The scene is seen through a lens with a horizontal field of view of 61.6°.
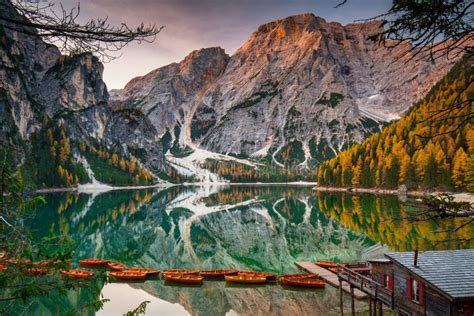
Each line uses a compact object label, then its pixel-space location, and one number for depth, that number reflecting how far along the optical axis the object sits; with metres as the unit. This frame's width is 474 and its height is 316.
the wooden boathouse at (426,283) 15.81
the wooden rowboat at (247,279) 35.56
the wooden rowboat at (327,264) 40.34
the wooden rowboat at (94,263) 42.50
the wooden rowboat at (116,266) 40.50
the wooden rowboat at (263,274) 36.53
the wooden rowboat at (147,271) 38.12
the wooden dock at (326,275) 27.65
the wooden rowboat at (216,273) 37.78
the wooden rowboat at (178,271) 38.12
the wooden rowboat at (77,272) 35.04
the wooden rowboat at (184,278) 35.50
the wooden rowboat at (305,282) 33.44
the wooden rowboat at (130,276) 36.88
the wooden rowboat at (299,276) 35.31
